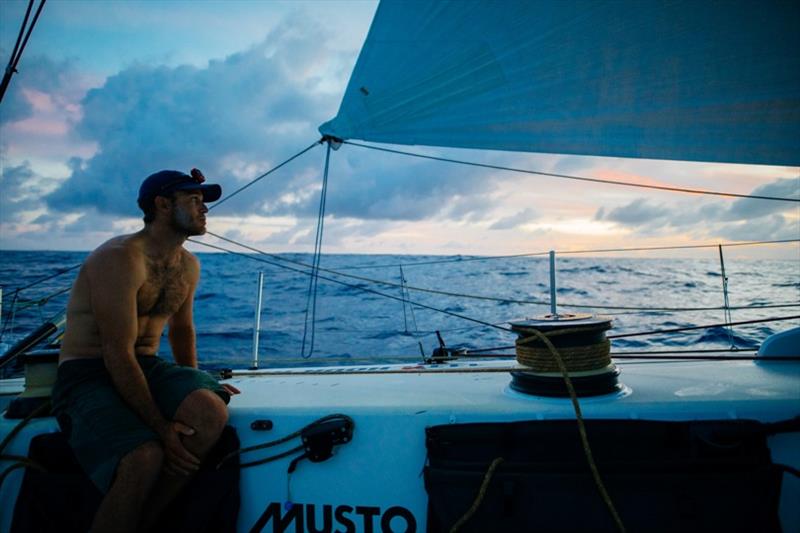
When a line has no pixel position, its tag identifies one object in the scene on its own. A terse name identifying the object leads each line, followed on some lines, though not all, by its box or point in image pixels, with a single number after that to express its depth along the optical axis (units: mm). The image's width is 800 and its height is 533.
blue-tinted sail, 2287
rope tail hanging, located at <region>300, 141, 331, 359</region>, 3256
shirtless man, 1727
